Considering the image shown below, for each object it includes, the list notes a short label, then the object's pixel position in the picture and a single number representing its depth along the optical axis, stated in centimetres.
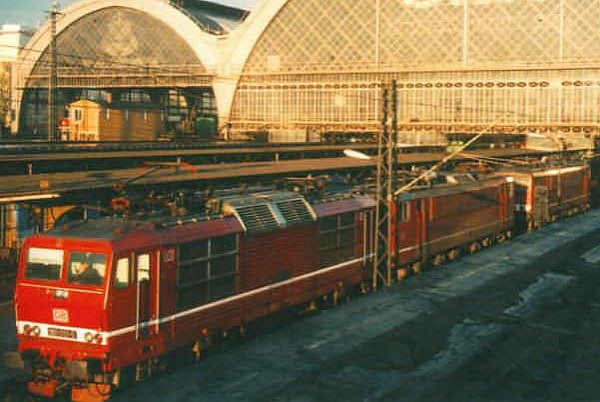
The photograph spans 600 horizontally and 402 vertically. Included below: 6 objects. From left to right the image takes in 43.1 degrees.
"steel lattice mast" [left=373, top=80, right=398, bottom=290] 2803
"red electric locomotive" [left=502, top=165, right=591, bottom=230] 4588
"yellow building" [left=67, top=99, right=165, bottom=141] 8069
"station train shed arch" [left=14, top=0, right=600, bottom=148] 7488
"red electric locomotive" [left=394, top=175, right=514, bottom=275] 3069
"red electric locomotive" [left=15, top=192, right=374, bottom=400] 1634
